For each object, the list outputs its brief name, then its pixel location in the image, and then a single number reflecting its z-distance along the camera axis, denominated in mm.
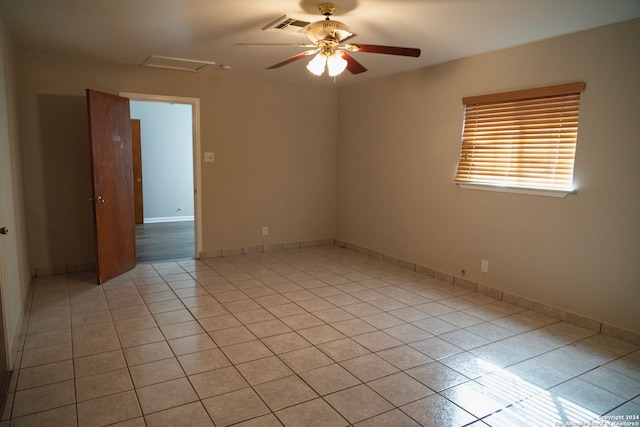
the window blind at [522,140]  3354
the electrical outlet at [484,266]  4041
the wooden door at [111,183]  4137
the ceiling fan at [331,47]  2740
